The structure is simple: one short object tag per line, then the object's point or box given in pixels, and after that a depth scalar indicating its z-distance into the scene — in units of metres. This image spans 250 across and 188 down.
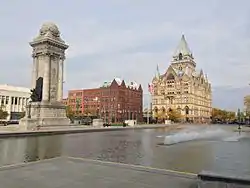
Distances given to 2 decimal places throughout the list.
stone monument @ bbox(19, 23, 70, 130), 38.29
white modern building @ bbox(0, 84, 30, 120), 83.41
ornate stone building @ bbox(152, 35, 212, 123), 125.34
